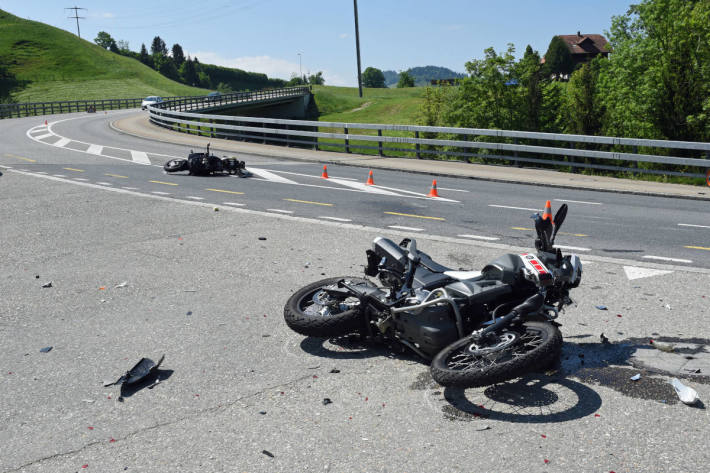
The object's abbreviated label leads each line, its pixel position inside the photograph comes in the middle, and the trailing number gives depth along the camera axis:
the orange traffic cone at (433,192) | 15.76
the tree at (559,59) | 136.25
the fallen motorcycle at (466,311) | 4.76
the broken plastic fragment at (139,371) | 5.23
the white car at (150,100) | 70.44
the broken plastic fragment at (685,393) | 4.64
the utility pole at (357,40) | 74.31
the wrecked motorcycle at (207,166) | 18.66
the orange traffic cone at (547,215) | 5.15
